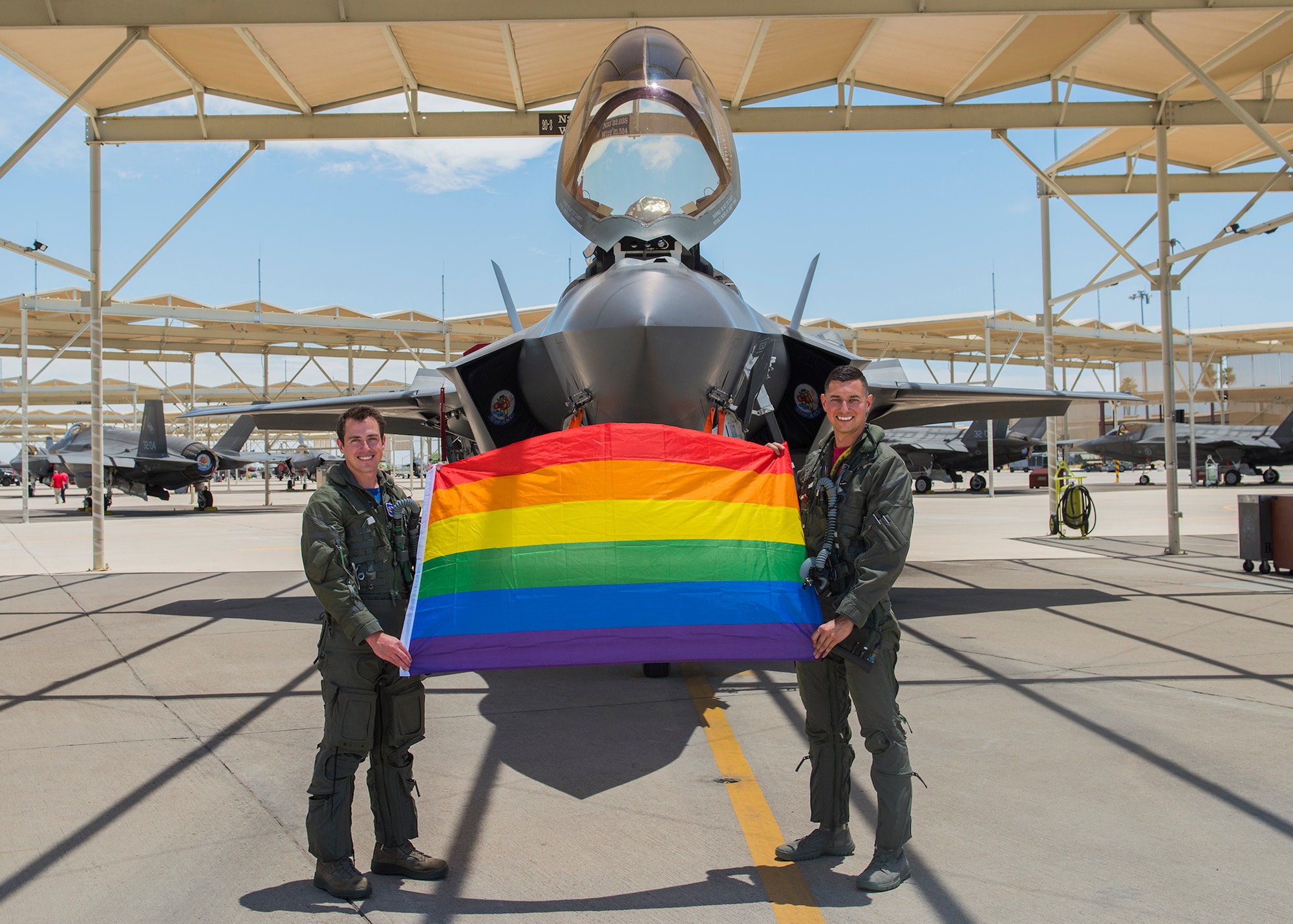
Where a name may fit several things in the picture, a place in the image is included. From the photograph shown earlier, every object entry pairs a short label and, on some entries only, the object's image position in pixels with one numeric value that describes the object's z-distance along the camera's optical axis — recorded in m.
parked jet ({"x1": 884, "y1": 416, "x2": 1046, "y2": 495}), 34.38
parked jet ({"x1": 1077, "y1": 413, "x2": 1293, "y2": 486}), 37.88
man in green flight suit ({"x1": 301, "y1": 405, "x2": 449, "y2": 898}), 2.92
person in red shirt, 36.97
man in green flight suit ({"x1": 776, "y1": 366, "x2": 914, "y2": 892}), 2.96
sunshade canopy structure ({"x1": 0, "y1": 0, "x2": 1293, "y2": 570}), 9.67
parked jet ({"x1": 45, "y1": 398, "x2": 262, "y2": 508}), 28.62
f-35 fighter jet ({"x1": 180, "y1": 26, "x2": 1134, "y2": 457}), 4.95
